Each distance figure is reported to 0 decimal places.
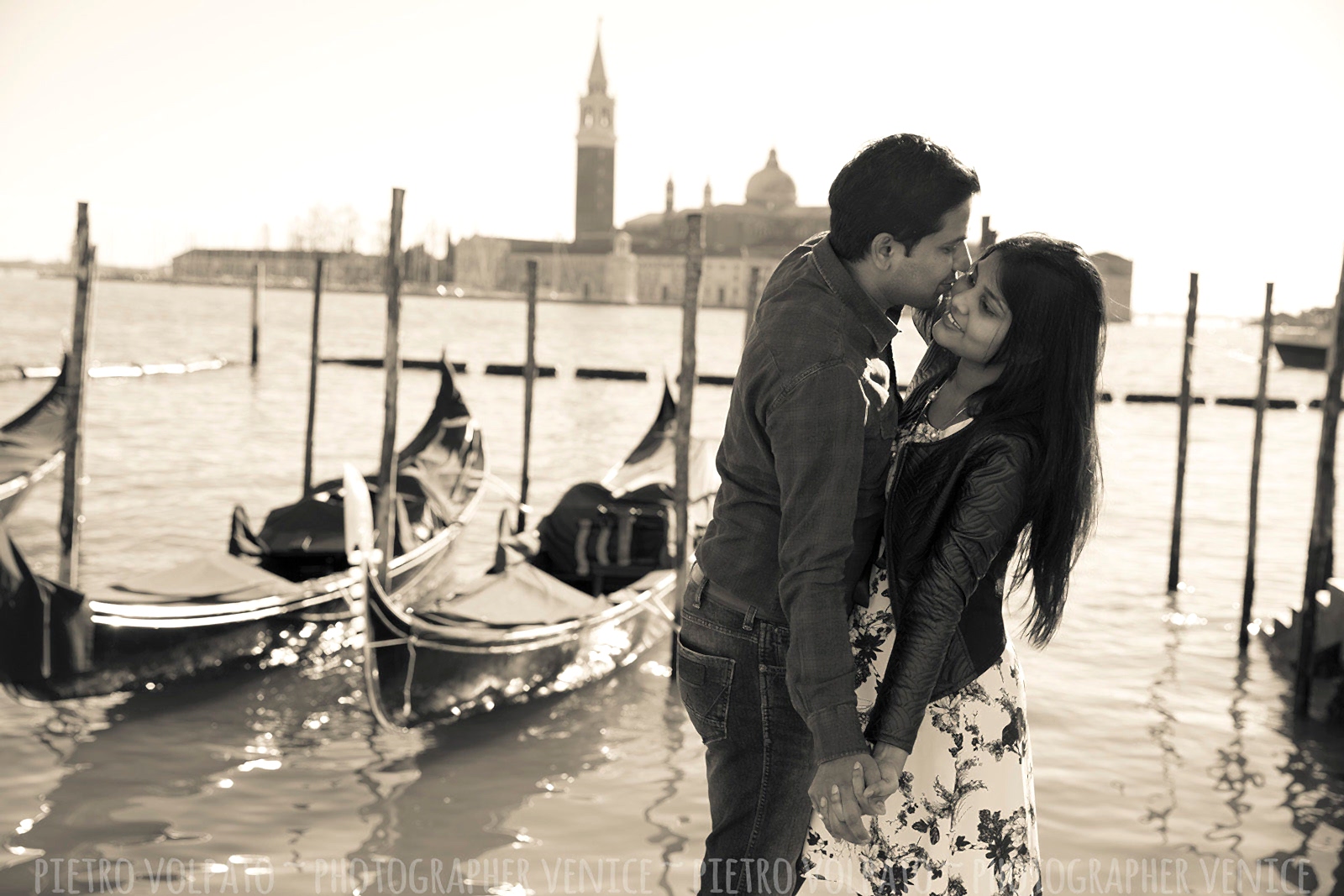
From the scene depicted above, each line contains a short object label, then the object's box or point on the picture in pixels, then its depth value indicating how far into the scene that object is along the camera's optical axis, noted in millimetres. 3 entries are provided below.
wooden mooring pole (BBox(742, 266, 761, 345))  7428
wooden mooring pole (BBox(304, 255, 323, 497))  7730
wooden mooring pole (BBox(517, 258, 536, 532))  8150
